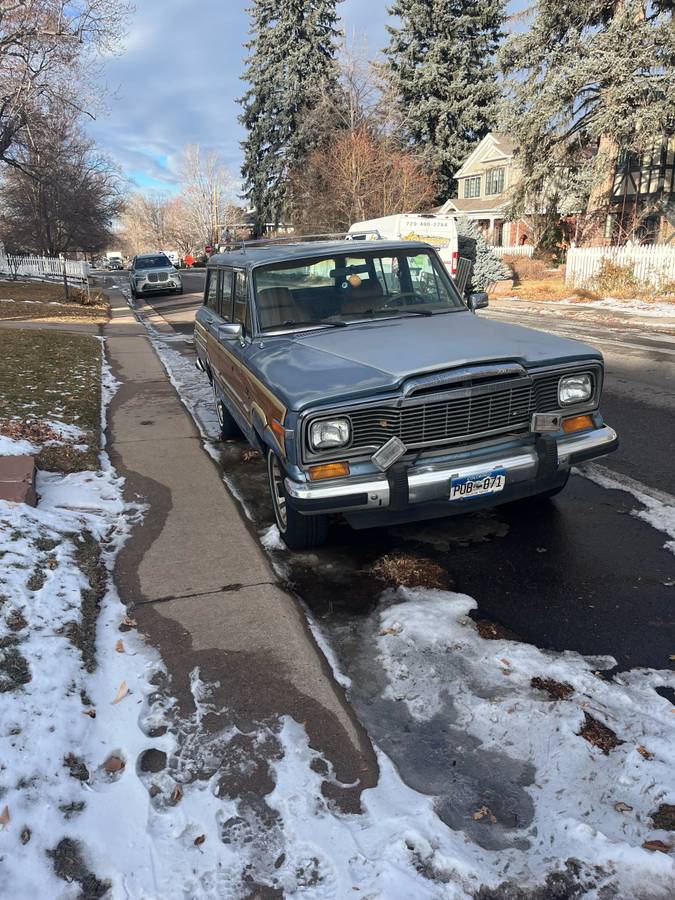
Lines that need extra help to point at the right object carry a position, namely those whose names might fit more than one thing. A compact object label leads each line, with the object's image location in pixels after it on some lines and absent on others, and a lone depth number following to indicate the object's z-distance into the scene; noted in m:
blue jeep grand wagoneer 3.54
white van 18.34
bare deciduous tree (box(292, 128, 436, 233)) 36.88
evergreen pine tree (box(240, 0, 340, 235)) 45.88
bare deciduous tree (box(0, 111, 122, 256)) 29.78
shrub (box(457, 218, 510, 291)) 24.05
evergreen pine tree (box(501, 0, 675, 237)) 22.81
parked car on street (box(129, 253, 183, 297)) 27.53
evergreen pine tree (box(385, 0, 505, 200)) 43.59
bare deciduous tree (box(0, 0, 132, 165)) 19.00
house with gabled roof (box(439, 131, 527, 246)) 43.38
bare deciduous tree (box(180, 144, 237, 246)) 84.31
